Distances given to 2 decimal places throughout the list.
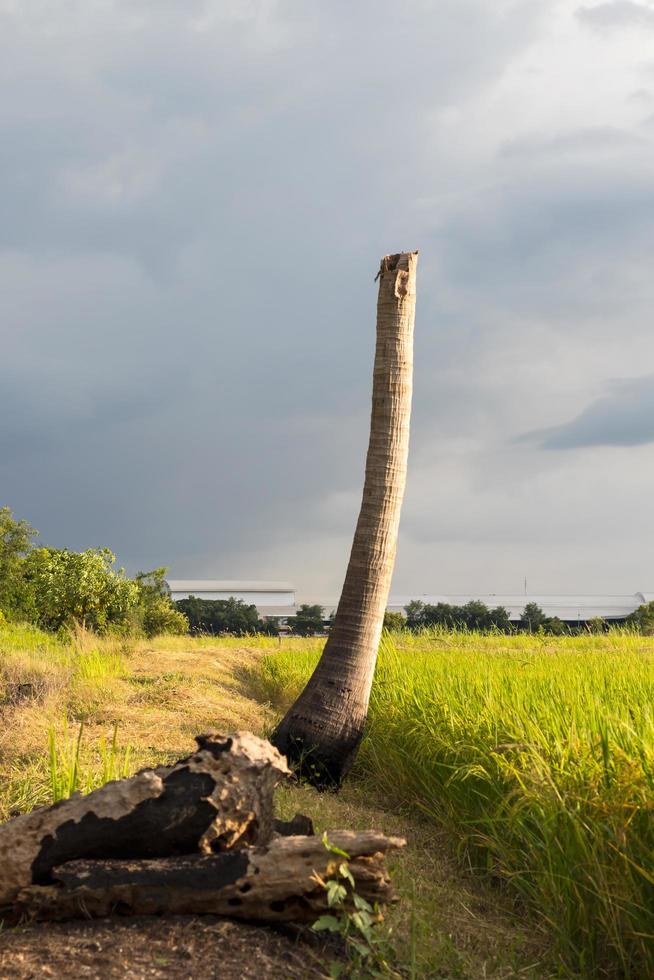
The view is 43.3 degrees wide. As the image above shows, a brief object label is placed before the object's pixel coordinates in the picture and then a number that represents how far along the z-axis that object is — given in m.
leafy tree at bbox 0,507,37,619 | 35.84
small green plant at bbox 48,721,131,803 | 5.32
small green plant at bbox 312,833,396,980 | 3.83
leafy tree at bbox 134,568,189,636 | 25.88
